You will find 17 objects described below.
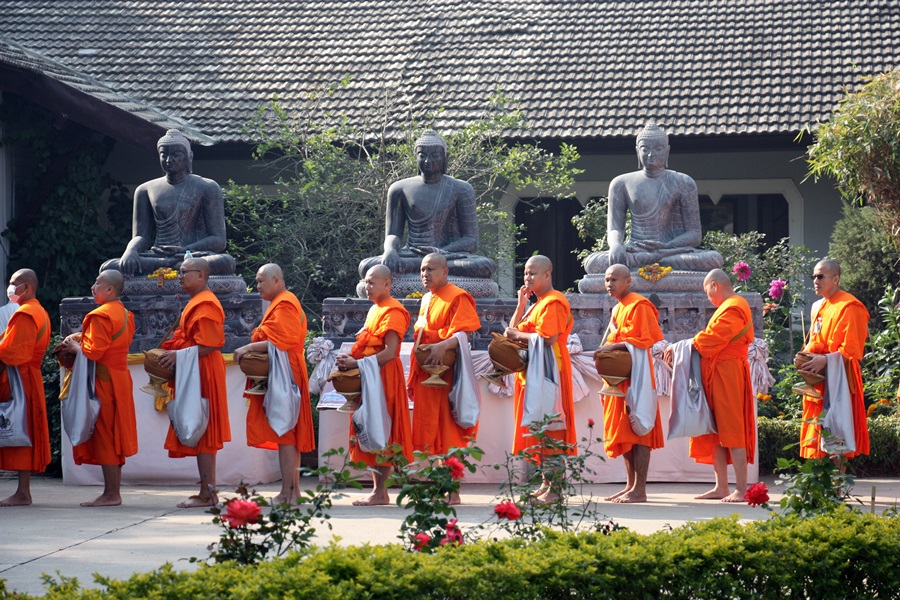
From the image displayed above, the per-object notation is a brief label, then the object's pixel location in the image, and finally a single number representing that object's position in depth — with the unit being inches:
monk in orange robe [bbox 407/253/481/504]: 663.1
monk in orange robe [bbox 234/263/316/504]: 653.3
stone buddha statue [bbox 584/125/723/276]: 779.4
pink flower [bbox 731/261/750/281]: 871.7
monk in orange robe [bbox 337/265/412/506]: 660.1
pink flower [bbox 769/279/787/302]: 880.3
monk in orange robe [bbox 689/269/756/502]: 668.7
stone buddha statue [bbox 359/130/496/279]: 790.5
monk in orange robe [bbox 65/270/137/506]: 668.7
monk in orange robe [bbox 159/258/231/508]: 657.6
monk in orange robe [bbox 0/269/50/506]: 679.1
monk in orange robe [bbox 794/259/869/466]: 667.4
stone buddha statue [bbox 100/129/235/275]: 806.5
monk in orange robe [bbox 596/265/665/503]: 669.9
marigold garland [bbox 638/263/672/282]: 764.6
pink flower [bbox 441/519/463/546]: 385.1
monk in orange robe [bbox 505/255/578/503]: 661.9
